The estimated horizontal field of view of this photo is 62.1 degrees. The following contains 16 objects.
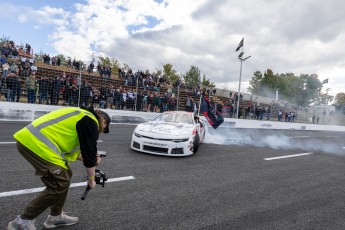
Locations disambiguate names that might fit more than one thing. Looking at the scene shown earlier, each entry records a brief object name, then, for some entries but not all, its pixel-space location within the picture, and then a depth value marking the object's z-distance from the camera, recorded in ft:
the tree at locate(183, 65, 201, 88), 216.54
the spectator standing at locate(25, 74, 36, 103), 48.24
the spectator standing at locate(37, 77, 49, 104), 49.84
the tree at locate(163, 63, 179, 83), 216.33
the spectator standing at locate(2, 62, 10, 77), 50.85
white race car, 26.09
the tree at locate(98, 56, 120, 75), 201.67
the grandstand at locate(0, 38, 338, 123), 53.21
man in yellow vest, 9.55
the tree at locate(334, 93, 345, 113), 378.94
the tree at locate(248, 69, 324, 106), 258.98
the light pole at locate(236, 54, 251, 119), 84.54
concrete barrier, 45.39
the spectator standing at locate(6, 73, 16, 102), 46.46
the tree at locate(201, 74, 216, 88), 247.87
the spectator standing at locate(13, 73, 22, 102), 47.44
